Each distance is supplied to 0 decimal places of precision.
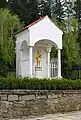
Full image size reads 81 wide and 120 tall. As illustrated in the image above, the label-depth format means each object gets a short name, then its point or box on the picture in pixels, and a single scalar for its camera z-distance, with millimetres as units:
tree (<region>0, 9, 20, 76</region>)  20453
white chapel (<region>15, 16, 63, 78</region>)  14938
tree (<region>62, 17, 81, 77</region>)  21734
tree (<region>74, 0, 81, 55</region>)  34188
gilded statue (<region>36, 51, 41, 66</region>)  16484
